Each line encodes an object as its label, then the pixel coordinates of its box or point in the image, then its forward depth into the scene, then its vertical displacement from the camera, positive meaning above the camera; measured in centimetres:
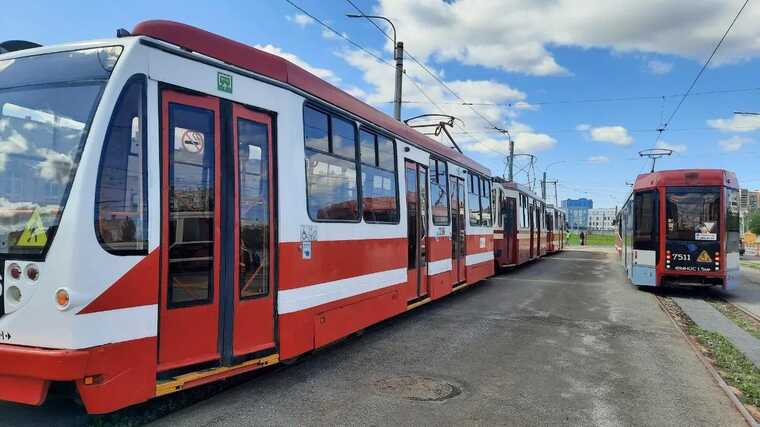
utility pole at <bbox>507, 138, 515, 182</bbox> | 3900 +470
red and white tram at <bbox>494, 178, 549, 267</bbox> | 1872 -8
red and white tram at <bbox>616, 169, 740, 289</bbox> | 1398 -22
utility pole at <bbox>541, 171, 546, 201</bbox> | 5750 +375
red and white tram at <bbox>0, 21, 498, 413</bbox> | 400 +7
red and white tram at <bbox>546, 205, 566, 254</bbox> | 3129 -46
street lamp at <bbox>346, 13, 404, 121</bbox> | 1559 +446
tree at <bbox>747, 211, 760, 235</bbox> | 9594 -29
